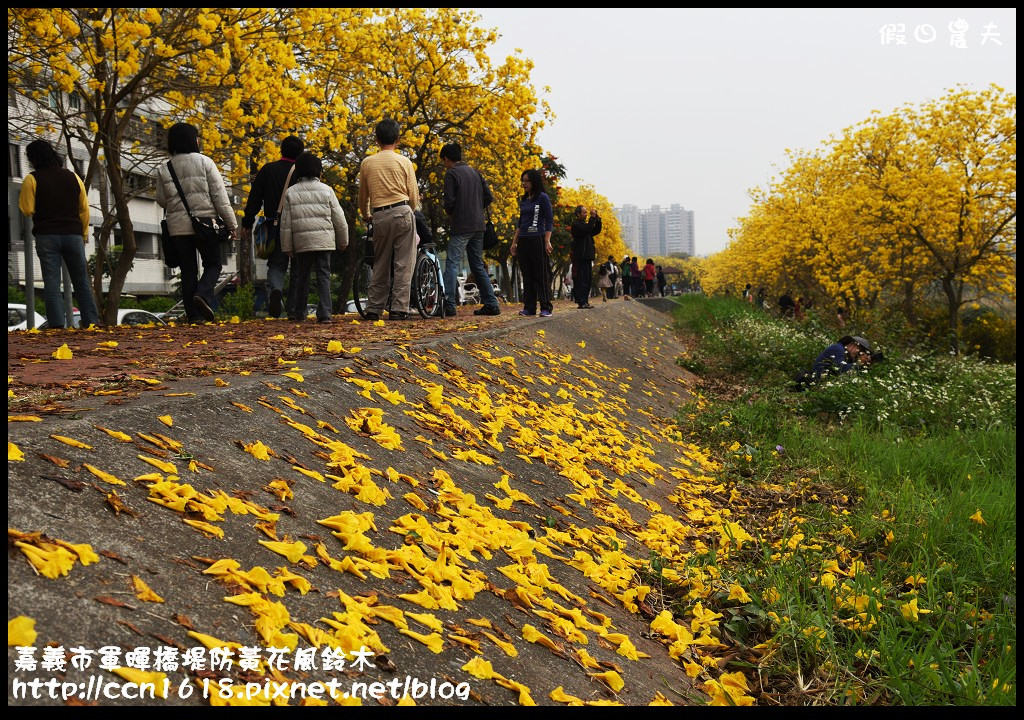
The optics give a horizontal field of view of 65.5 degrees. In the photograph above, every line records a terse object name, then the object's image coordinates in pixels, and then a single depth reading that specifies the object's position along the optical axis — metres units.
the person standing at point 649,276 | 34.69
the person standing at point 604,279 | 24.36
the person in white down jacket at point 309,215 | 8.24
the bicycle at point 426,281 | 9.16
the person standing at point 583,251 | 13.48
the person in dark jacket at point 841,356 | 10.52
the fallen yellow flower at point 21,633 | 1.55
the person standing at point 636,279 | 35.00
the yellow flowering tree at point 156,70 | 7.98
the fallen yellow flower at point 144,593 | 1.83
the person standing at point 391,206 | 7.96
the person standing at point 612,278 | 27.57
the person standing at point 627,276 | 35.28
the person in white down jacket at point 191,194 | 7.93
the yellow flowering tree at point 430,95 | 14.67
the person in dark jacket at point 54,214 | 7.96
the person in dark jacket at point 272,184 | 8.48
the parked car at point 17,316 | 15.34
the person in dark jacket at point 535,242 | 10.16
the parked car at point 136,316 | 15.21
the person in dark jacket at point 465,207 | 9.31
